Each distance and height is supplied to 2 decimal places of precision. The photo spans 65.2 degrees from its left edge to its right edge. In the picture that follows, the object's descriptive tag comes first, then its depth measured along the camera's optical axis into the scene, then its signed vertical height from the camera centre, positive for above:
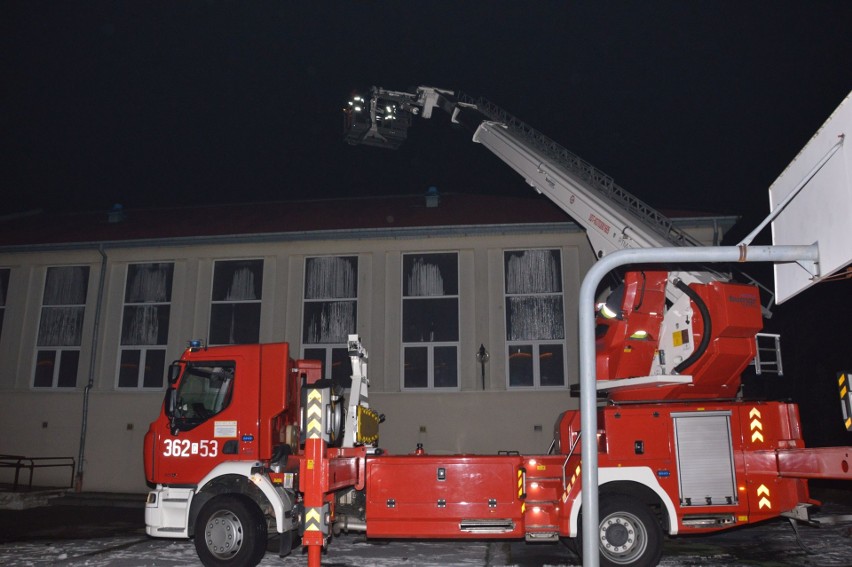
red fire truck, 8.61 -0.34
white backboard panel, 4.12 +1.51
